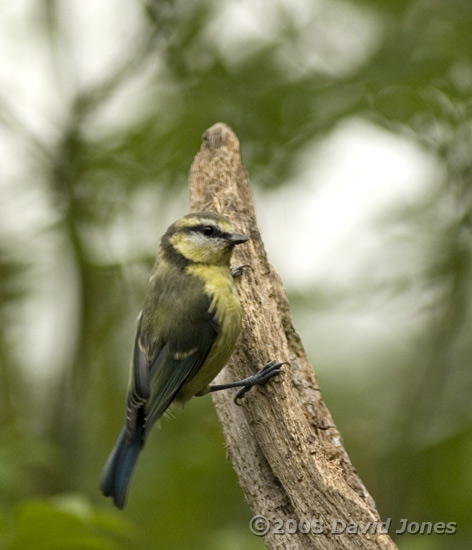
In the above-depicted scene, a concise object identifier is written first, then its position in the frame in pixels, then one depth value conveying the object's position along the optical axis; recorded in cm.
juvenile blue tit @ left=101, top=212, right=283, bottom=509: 552
